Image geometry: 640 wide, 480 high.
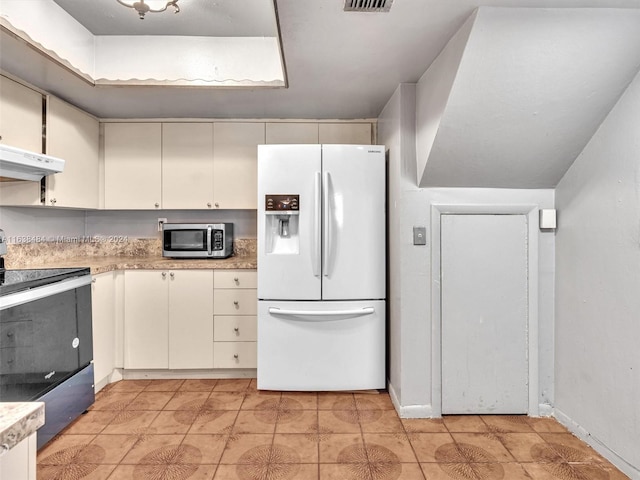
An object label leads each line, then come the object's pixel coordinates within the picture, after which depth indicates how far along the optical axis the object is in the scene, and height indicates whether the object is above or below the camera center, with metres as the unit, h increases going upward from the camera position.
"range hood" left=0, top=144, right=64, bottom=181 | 1.80 +0.40
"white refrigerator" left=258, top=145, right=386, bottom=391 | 2.38 -0.19
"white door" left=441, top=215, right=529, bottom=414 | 2.17 -0.46
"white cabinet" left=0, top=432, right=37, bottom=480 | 0.58 -0.38
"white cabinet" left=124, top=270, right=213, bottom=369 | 2.68 -0.60
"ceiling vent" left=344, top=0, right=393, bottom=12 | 1.41 +0.94
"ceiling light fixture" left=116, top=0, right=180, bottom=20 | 1.68 +1.12
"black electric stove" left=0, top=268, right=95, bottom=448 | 1.67 -0.54
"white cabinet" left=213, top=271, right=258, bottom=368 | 2.70 -0.61
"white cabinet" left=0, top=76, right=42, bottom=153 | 2.06 +0.75
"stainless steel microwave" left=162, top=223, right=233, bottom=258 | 2.83 -0.01
